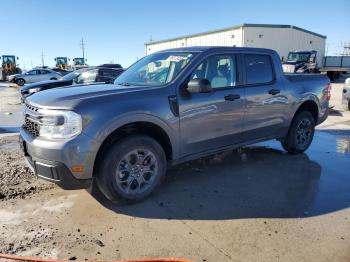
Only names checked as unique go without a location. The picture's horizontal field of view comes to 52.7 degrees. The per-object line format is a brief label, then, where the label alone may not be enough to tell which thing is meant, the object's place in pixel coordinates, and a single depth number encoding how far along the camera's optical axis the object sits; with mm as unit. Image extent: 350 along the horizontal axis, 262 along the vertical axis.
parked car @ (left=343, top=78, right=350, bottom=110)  11438
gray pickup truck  3734
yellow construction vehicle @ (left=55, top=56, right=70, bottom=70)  51188
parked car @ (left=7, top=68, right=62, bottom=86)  31609
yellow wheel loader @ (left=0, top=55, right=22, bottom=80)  42188
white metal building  37156
